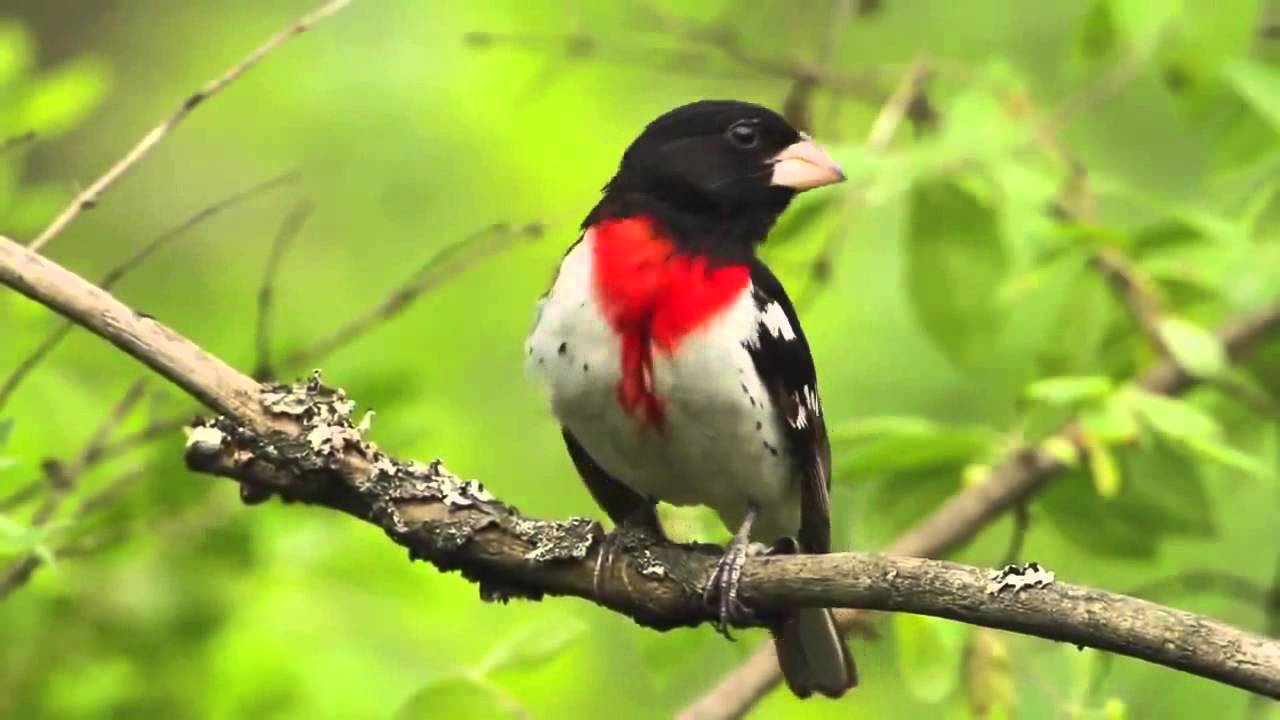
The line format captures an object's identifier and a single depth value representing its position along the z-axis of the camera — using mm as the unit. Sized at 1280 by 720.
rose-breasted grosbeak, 6773
